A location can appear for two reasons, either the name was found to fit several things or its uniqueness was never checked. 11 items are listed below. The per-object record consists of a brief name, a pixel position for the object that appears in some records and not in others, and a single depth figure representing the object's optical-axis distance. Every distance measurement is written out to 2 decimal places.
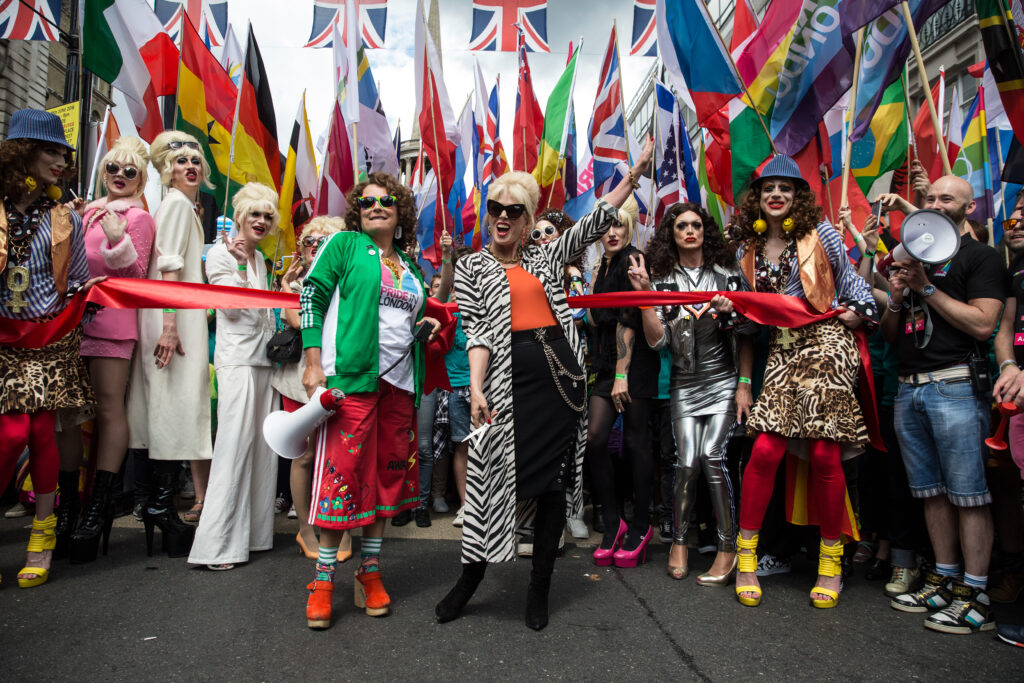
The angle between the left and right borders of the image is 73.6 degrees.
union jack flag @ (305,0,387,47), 8.34
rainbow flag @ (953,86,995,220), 6.53
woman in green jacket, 3.20
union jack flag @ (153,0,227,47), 8.49
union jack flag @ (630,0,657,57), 8.72
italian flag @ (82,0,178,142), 5.57
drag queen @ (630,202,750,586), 3.95
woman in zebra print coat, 3.19
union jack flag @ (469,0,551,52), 9.04
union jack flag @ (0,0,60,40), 6.38
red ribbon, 3.60
